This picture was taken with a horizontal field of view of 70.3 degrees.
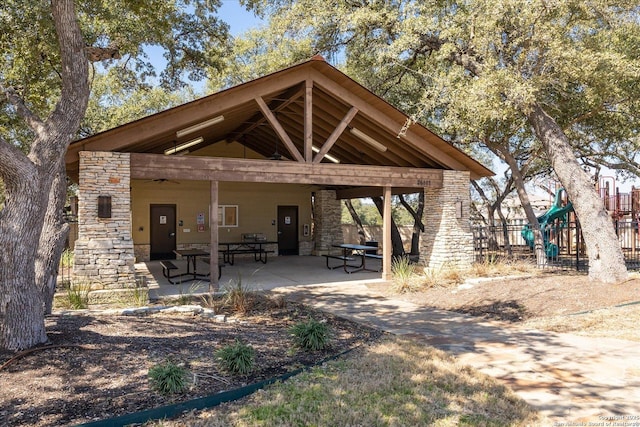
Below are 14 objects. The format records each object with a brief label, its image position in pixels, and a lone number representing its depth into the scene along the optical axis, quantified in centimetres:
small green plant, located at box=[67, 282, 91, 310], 761
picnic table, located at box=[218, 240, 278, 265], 1506
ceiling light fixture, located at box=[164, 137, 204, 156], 1315
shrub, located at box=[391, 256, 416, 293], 943
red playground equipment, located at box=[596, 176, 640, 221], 1622
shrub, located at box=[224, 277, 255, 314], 736
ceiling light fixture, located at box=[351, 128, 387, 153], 1152
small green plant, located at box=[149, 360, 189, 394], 369
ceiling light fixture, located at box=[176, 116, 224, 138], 1029
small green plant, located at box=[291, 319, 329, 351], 506
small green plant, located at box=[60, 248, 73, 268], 1295
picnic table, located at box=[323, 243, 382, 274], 1280
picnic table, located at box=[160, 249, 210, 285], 1080
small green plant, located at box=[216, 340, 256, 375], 423
